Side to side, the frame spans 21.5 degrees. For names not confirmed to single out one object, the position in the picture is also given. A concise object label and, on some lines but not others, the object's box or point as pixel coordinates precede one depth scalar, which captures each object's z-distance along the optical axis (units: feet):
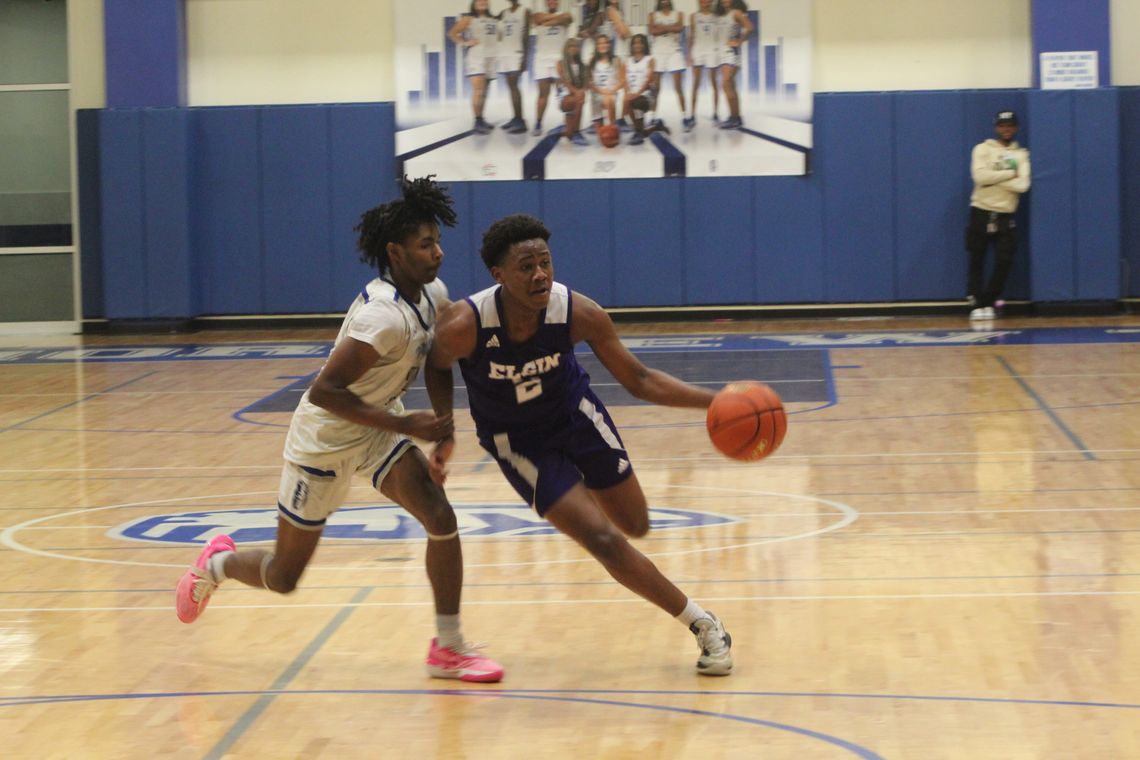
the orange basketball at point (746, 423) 30.03
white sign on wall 99.65
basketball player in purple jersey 29.32
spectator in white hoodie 97.22
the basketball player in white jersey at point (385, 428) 29.17
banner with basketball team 102.58
